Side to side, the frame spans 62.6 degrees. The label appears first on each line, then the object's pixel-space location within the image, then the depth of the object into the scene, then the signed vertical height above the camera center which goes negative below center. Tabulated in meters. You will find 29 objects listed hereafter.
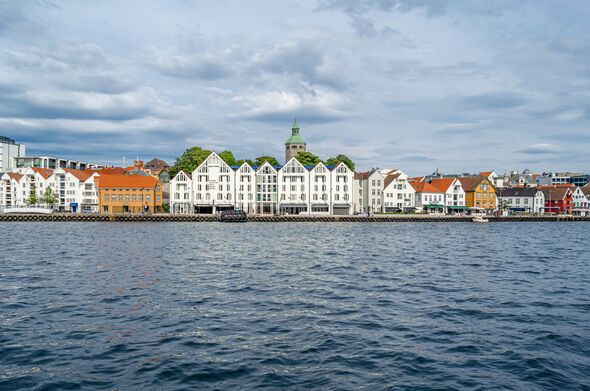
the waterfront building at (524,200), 142.38 +0.89
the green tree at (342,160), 132.15 +12.50
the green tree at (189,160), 121.81 +12.11
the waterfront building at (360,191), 120.44 +3.57
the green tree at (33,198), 120.12 +2.90
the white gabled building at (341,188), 113.31 +4.13
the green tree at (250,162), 134.68 +12.64
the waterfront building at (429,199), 125.94 +1.44
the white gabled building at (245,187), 111.62 +4.60
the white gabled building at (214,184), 110.88 +5.33
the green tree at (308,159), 132.50 +12.93
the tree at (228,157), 126.49 +13.34
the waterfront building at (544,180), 188.75 +8.80
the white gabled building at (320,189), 112.56 +3.95
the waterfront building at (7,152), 181.50 +22.02
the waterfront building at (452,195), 127.69 +2.43
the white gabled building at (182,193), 110.81 +3.38
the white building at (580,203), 144.75 -0.18
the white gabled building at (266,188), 112.69 +4.31
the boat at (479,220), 110.64 -3.71
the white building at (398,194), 122.62 +2.75
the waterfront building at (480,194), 129.62 +2.62
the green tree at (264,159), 133.91 +12.90
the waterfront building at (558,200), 142.50 +0.77
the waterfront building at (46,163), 167.15 +16.72
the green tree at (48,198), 118.38 +2.82
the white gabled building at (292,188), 112.31 +4.22
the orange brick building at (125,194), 113.00 +3.44
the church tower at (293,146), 167.75 +20.93
